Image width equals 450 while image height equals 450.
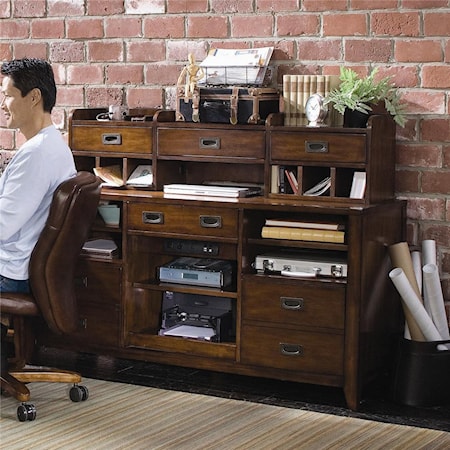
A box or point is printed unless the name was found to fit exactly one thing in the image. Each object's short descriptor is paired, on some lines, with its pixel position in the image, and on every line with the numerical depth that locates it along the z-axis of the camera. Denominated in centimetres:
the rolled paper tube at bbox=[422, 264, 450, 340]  613
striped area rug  532
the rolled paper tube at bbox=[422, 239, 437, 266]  630
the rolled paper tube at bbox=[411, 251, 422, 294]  629
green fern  616
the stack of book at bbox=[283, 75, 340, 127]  641
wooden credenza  603
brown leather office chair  568
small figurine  668
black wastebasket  602
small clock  625
